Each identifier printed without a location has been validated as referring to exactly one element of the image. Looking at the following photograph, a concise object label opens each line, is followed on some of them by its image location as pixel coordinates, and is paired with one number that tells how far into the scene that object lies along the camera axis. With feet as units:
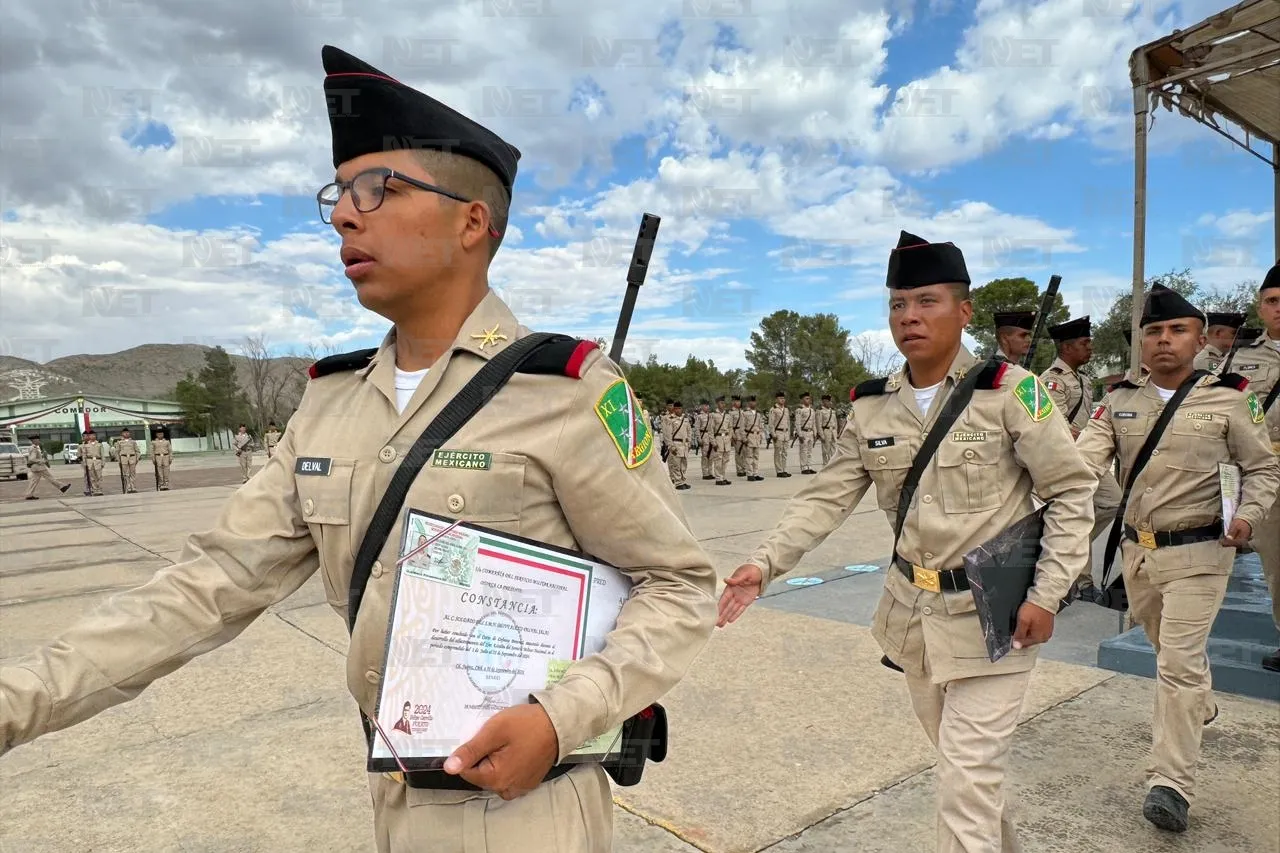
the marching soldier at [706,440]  61.57
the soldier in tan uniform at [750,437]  63.52
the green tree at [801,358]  203.10
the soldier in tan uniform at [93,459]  70.59
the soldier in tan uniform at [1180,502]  10.68
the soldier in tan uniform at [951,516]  8.27
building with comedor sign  217.36
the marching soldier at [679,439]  60.59
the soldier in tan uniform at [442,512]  4.28
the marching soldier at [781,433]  65.21
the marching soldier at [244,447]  79.30
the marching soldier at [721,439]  60.85
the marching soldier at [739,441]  63.93
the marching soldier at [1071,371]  24.97
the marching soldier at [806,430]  68.28
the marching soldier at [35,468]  69.62
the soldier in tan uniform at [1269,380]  15.92
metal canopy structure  22.39
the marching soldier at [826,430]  79.41
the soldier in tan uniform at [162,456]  71.92
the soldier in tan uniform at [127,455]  71.56
